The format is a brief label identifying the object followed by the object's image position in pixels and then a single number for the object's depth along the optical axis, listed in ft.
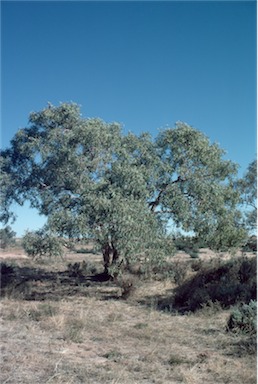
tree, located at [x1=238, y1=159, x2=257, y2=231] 62.34
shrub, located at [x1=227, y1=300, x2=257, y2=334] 33.22
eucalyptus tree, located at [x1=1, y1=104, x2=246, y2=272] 46.01
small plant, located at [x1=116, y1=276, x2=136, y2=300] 51.83
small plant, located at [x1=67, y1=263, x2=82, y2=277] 76.92
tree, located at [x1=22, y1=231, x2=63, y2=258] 45.44
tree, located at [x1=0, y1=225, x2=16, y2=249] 189.88
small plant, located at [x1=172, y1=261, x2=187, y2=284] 61.39
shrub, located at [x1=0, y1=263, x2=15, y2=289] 60.94
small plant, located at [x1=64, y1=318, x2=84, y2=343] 30.22
